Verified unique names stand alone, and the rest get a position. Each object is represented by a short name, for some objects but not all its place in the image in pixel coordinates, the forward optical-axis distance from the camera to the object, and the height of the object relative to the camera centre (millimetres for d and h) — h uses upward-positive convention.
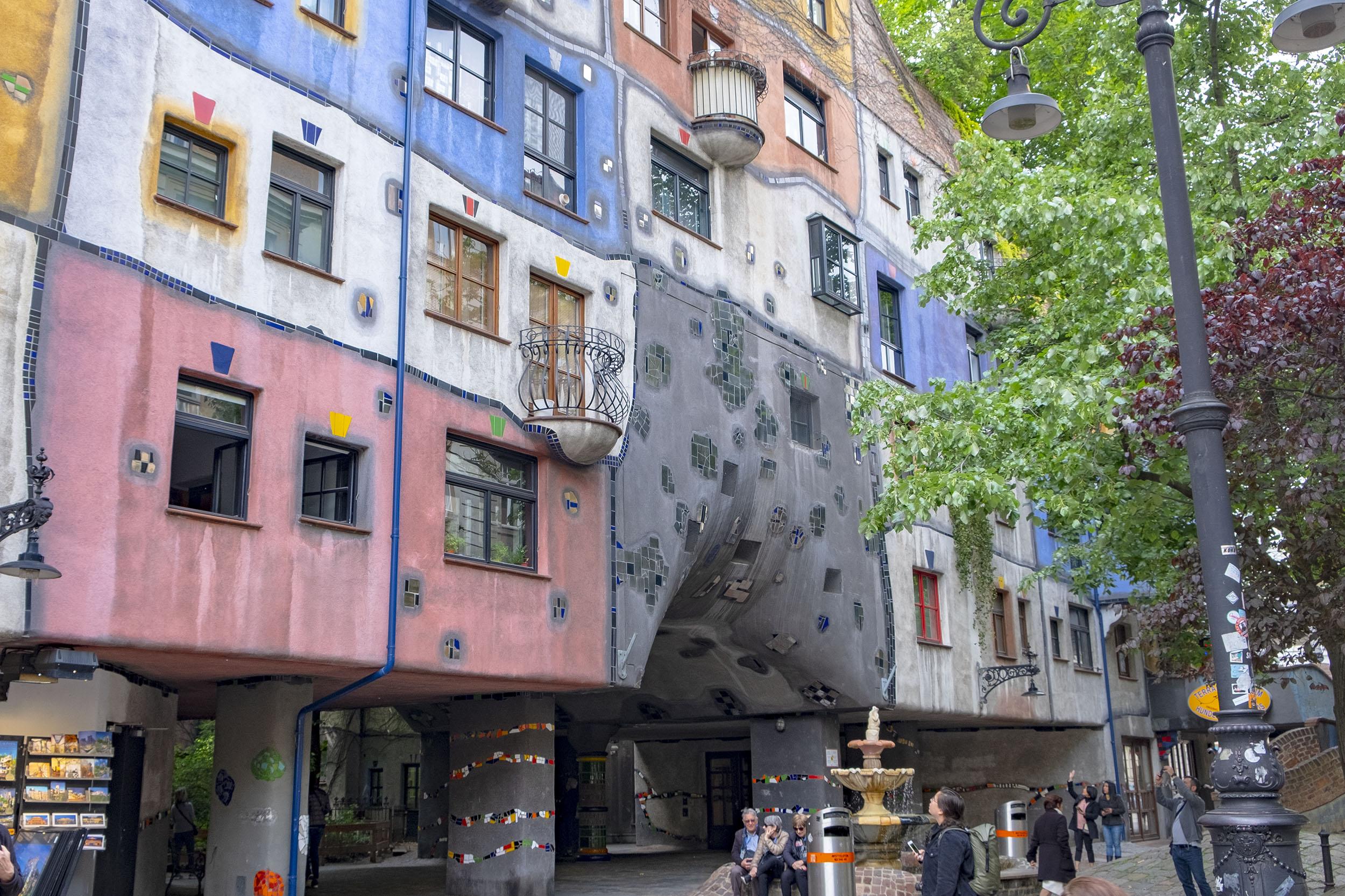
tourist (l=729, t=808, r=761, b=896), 13820 -1002
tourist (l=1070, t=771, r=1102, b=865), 22312 -1161
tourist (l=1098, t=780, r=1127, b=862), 23453 -1310
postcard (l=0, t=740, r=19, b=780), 11258 +133
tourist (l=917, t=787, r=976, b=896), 7512 -614
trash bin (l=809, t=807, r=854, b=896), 11875 -914
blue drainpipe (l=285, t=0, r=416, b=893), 13156 +2550
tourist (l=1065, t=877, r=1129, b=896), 4207 -443
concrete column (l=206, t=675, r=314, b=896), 13641 -128
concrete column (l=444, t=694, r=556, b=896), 15961 -404
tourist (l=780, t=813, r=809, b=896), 13367 -1114
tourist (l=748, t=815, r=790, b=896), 13531 -1020
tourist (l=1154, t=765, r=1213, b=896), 13969 -959
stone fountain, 15641 -679
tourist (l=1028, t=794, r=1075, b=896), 12992 -961
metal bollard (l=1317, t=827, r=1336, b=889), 15609 -1395
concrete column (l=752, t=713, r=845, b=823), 20766 -24
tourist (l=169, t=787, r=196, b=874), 18609 -773
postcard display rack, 11328 -76
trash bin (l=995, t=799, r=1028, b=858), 16406 -973
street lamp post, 6602 +793
